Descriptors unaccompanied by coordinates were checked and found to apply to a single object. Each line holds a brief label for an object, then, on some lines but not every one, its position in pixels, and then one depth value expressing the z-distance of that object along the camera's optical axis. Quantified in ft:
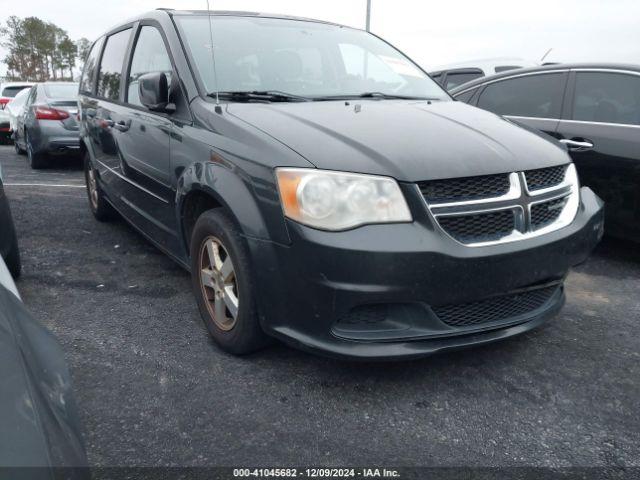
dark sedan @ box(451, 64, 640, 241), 12.63
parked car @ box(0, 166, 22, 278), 10.69
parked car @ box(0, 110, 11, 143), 43.60
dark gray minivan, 6.91
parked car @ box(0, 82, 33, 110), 50.20
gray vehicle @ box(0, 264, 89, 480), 3.28
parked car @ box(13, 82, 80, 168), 27.76
